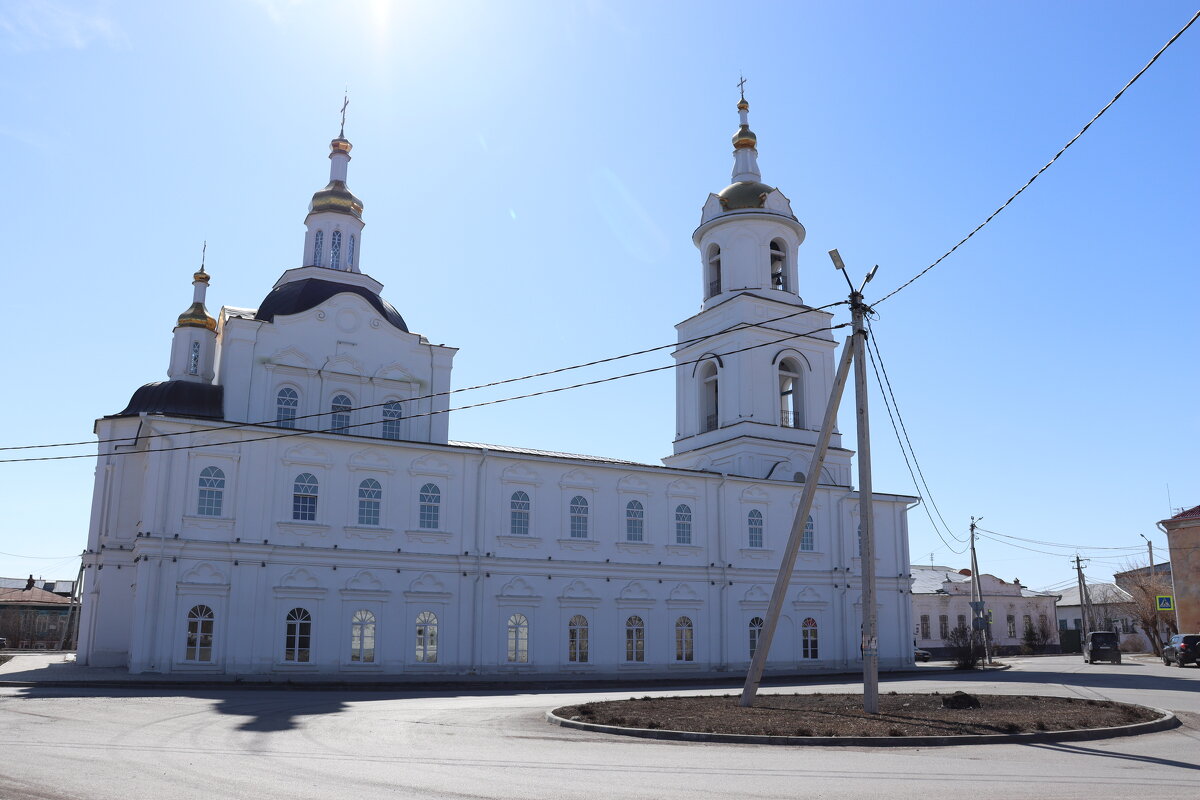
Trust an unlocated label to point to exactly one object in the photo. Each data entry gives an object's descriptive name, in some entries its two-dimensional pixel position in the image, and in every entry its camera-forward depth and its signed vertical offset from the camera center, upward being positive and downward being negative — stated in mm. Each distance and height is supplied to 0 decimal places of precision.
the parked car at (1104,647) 40312 -1220
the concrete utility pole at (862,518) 15391 +1611
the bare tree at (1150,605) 50844 +656
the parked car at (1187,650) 34875 -1125
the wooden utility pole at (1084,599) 52188 +906
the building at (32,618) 66062 -810
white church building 26812 +3036
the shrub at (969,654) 36531 -1440
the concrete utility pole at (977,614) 35656 +55
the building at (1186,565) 42312 +2242
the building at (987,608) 58656 +340
